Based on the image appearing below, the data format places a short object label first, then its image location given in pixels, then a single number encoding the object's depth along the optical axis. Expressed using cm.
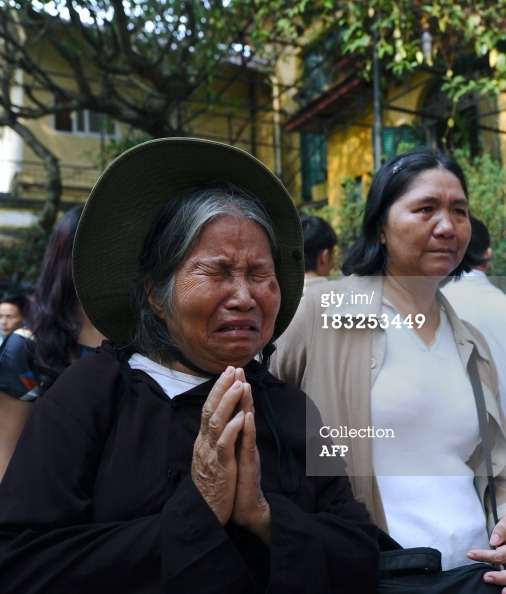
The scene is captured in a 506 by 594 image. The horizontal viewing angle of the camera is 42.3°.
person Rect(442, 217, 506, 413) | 190
